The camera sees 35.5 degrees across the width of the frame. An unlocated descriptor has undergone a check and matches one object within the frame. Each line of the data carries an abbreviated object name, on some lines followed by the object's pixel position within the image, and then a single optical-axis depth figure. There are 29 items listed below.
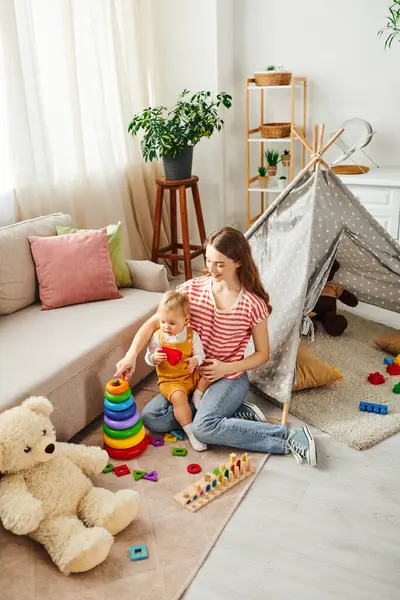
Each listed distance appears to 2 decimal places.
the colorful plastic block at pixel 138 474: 2.31
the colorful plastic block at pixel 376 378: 2.92
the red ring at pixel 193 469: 2.33
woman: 2.41
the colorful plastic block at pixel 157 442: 2.52
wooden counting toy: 2.17
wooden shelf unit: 4.16
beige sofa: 2.36
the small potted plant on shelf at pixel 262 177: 4.38
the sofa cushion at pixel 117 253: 3.11
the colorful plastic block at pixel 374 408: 2.67
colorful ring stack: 2.40
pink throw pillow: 2.89
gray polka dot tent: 2.68
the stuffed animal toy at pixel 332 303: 3.42
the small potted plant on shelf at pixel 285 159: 4.41
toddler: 2.45
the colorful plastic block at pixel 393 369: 3.00
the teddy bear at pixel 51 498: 1.90
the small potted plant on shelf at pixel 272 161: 4.39
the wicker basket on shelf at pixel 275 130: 4.20
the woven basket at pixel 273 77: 4.07
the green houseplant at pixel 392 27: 3.97
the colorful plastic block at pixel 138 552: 1.94
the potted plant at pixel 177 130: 3.80
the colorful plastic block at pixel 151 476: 2.31
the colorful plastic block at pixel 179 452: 2.44
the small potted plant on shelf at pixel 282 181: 4.42
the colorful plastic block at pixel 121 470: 2.35
